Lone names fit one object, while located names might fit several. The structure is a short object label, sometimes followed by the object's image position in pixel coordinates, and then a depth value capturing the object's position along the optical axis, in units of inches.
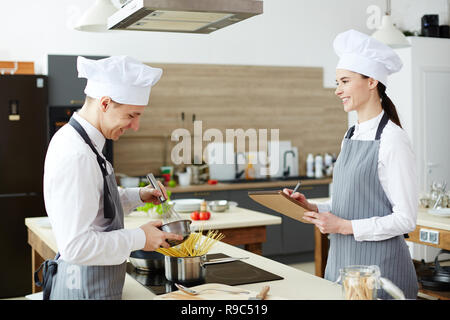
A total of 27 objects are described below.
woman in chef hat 93.3
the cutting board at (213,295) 76.9
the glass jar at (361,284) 68.9
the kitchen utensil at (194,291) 78.7
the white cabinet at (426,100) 288.7
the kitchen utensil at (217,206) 179.5
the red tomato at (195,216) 165.5
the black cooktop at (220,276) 91.9
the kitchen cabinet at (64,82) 235.5
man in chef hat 72.6
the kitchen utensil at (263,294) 76.7
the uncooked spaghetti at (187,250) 92.1
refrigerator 225.8
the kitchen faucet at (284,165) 295.9
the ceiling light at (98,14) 166.9
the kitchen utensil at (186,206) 180.9
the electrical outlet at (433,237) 154.9
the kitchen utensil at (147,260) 100.8
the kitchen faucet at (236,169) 287.5
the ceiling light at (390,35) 205.5
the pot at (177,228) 82.5
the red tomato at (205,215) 165.2
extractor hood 96.0
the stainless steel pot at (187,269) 89.7
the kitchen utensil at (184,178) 262.7
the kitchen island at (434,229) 151.4
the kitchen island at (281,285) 85.1
